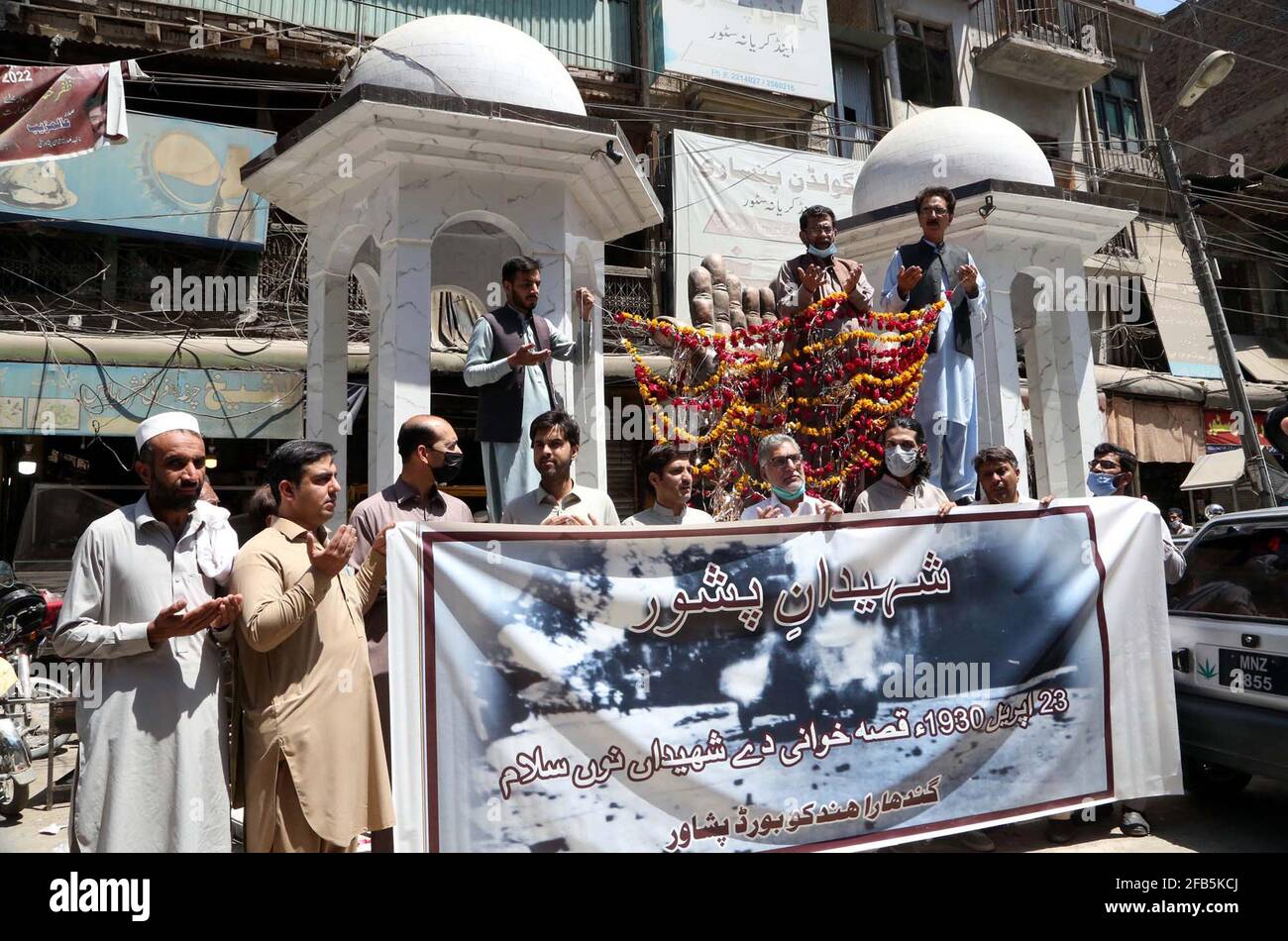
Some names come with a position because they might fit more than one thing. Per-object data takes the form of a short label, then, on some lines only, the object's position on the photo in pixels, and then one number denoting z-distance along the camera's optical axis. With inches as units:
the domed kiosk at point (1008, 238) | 279.0
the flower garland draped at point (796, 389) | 201.2
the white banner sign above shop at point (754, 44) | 553.0
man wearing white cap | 104.3
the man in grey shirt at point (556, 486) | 150.6
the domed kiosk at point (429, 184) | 221.0
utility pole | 468.1
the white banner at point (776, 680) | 122.0
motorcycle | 195.5
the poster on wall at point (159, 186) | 421.7
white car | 151.8
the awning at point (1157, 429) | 620.7
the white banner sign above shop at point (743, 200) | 538.0
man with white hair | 159.2
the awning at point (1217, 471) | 566.6
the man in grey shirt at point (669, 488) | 158.7
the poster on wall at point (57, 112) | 380.8
